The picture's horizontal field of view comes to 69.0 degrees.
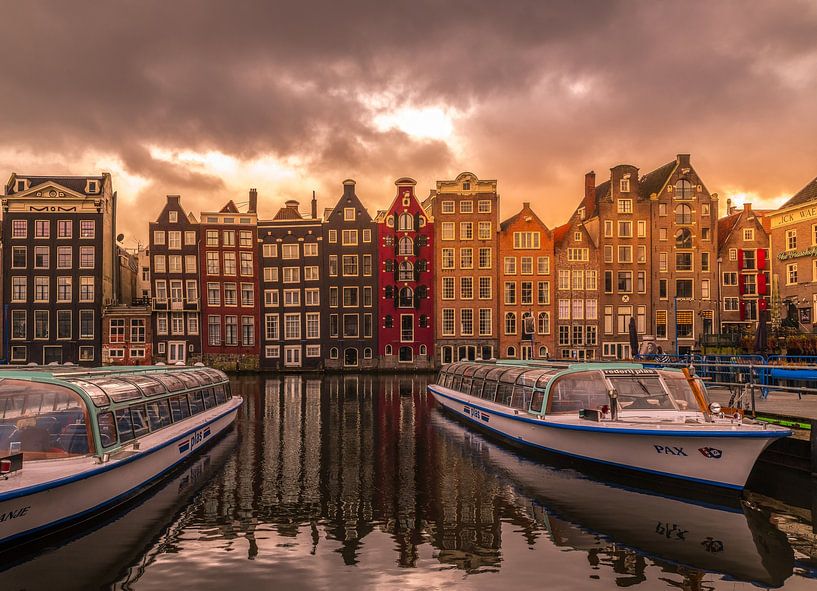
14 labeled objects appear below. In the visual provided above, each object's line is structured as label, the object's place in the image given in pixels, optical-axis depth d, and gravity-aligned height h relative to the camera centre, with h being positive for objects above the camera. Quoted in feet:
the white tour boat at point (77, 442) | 38.01 -9.20
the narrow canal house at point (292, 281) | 227.40 +17.39
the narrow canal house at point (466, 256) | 226.38 +26.55
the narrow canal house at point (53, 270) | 217.77 +21.15
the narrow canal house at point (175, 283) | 221.25 +16.40
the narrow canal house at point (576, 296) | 226.79 +11.00
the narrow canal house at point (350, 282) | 225.35 +16.75
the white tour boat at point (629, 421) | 50.93 -9.44
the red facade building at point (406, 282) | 225.15 +16.68
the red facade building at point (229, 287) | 222.89 +14.97
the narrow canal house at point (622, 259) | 225.97 +25.02
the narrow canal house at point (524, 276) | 227.40 +18.81
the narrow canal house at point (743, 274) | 221.87 +18.83
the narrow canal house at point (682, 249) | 224.94 +28.60
